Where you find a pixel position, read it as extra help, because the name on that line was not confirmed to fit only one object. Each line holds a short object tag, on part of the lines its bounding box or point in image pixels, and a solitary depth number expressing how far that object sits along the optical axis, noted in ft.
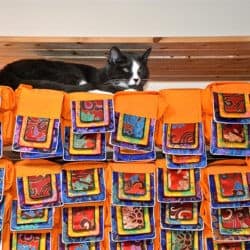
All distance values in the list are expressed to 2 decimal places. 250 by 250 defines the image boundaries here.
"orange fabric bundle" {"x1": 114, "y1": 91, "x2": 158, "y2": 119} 3.67
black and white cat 4.23
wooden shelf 4.44
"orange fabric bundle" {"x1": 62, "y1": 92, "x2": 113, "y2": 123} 3.61
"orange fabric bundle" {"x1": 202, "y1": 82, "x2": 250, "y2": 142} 3.67
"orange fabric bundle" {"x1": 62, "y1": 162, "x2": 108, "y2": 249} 3.70
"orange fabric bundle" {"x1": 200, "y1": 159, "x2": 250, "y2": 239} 3.67
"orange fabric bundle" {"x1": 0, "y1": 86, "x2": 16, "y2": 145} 3.52
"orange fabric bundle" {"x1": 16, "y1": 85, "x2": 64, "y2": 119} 3.56
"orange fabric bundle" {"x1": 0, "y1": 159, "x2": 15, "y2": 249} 3.61
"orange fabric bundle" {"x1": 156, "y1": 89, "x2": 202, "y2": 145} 3.69
